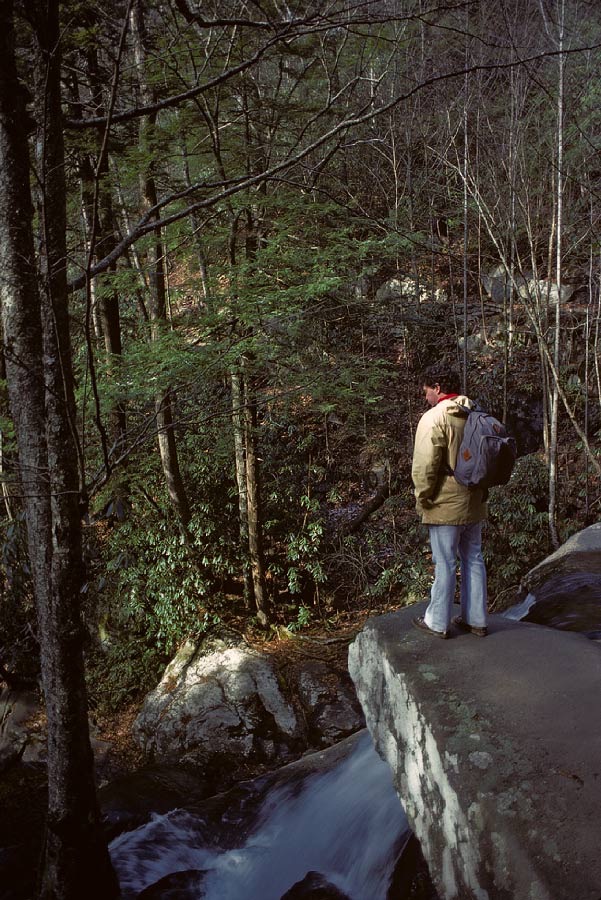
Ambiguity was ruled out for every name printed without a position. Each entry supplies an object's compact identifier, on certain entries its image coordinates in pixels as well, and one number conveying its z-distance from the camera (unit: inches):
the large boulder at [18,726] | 326.3
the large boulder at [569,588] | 217.3
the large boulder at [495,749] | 101.6
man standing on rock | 162.9
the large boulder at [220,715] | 272.7
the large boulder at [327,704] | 269.1
